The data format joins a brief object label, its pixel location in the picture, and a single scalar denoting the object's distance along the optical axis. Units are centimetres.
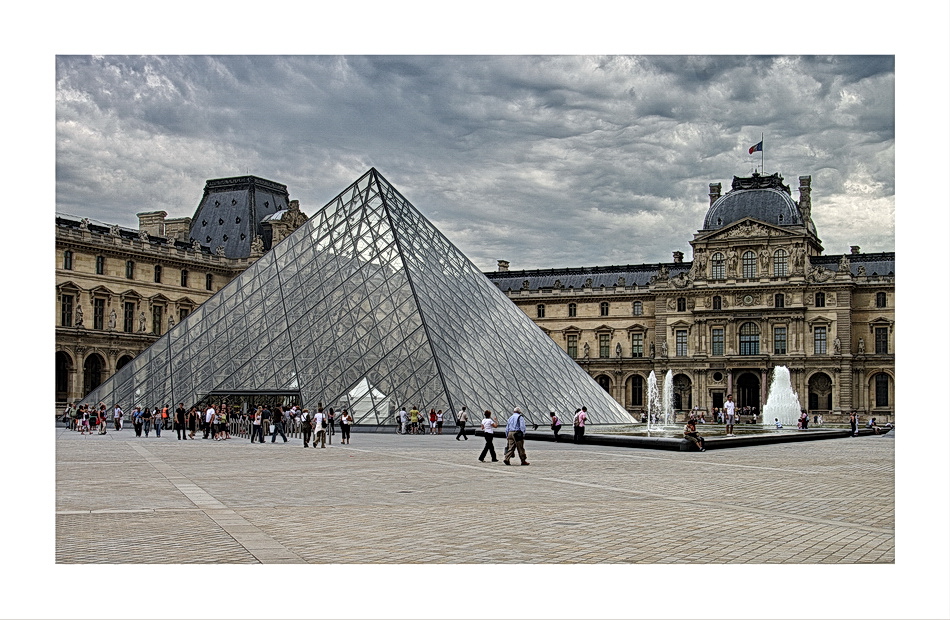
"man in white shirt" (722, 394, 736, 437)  3513
